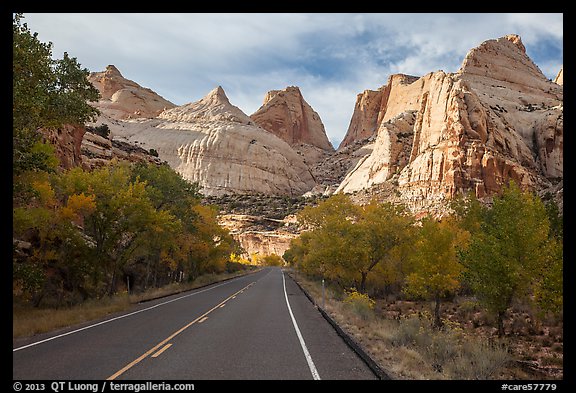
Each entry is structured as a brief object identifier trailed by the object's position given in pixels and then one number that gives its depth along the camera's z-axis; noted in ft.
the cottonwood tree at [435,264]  78.02
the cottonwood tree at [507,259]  61.52
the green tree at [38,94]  42.52
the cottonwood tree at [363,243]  91.40
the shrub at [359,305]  57.95
